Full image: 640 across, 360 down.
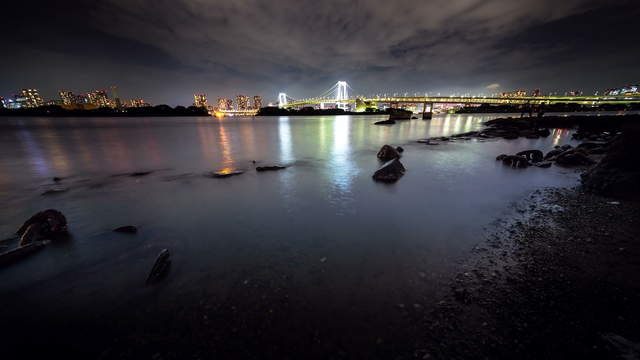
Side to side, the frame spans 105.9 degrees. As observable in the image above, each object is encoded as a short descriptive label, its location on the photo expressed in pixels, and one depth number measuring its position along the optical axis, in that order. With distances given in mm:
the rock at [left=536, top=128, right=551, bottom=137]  34375
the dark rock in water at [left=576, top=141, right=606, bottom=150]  19294
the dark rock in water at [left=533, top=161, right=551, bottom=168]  13961
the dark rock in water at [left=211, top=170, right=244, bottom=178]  13570
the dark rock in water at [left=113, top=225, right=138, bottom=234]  6996
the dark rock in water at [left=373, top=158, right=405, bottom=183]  12328
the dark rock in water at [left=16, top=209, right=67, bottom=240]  6508
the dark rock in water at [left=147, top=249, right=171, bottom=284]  4882
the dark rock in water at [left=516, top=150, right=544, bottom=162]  16044
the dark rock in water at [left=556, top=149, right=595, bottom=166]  14281
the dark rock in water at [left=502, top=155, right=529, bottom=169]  14703
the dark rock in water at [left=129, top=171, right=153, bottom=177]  13961
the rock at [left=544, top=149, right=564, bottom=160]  16097
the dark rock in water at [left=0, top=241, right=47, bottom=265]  5328
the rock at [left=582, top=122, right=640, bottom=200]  8398
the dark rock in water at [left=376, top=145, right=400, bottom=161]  18250
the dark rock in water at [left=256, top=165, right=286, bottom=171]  14966
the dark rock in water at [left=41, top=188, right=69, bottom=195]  10581
